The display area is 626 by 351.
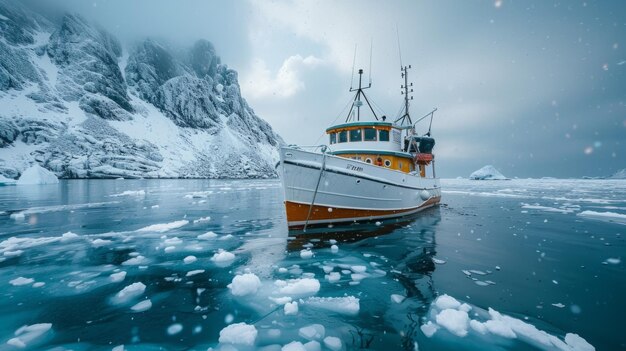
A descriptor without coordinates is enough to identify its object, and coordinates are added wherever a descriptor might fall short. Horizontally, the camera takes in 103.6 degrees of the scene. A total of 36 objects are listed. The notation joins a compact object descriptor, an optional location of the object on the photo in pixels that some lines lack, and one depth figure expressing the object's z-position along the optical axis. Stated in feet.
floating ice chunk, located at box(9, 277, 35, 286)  14.40
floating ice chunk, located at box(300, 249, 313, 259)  20.77
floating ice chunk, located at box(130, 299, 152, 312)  11.76
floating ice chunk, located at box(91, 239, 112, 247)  22.90
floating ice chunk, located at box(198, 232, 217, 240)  26.23
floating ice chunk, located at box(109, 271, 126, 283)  15.14
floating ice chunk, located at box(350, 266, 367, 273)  17.50
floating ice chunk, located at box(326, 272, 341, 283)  15.84
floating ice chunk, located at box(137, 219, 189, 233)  29.40
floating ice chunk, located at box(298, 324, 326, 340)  10.03
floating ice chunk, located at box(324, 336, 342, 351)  9.36
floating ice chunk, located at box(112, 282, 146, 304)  12.66
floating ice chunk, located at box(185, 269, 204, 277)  16.38
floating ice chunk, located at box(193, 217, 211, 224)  35.91
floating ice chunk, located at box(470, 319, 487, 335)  10.33
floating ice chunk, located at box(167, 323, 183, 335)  10.10
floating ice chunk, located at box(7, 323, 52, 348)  9.12
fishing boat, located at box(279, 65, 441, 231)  29.43
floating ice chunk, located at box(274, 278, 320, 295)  13.94
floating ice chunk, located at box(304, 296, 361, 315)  12.16
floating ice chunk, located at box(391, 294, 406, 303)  13.15
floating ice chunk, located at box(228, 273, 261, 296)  13.69
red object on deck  46.24
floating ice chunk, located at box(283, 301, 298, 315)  11.87
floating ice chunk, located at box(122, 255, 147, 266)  18.06
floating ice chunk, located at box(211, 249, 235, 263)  19.27
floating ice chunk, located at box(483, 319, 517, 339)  10.09
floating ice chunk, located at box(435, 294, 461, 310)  12.26
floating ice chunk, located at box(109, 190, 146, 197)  78.93
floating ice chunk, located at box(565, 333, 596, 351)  9.30
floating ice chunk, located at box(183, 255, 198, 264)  18.90
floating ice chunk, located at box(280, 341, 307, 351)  9.04
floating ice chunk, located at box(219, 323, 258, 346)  9.55
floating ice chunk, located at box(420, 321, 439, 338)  10.23
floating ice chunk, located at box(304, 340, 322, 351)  9.21
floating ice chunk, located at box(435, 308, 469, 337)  10.37
